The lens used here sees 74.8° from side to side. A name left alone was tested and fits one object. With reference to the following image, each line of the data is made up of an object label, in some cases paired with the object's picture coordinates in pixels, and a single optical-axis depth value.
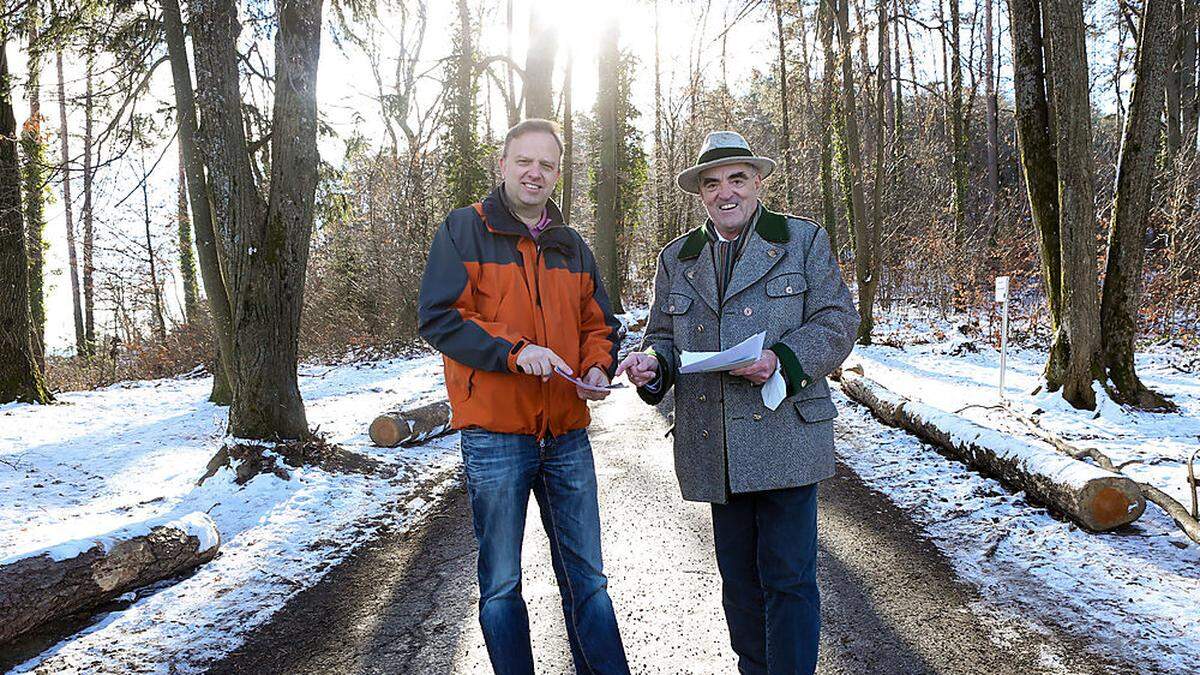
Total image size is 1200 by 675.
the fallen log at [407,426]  8.11
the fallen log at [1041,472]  4.73
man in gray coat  2.70
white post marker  9.44
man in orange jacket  2.65
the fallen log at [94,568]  3.76
